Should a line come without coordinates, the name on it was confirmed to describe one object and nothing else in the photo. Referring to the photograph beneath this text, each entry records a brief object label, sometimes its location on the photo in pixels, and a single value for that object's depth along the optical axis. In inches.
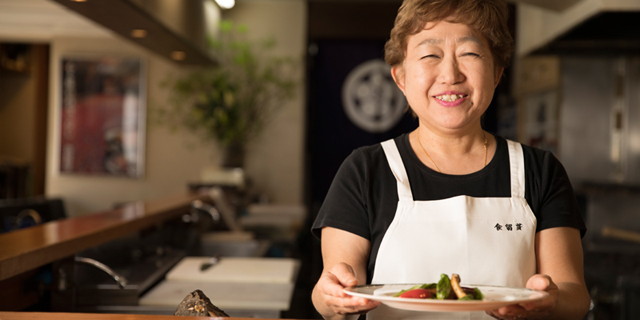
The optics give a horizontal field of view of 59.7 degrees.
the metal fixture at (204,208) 116.6
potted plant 207.9
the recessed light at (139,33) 126.1
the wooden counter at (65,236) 53.0
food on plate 31.4
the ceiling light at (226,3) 171.2
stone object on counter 41.3
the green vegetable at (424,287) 33.4
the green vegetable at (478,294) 32.0
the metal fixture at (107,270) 66.6
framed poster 234.5
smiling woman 42.6
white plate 28.6
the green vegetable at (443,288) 31.7
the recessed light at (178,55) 156.9
